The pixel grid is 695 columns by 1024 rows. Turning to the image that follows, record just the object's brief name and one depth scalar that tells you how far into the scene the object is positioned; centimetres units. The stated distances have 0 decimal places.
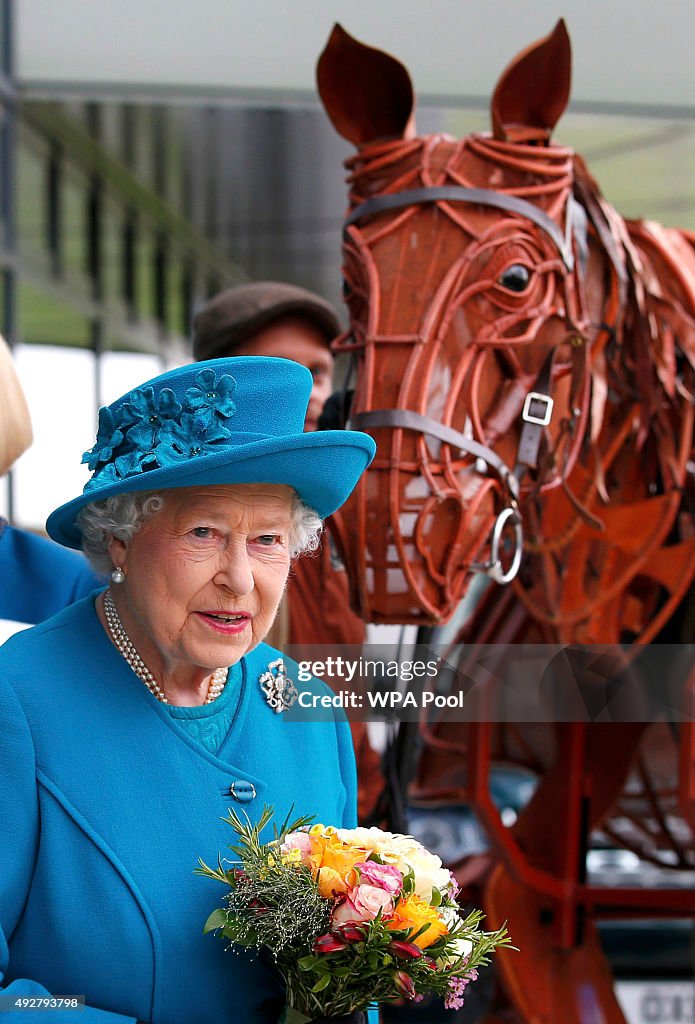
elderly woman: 226
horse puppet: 333
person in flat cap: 393
